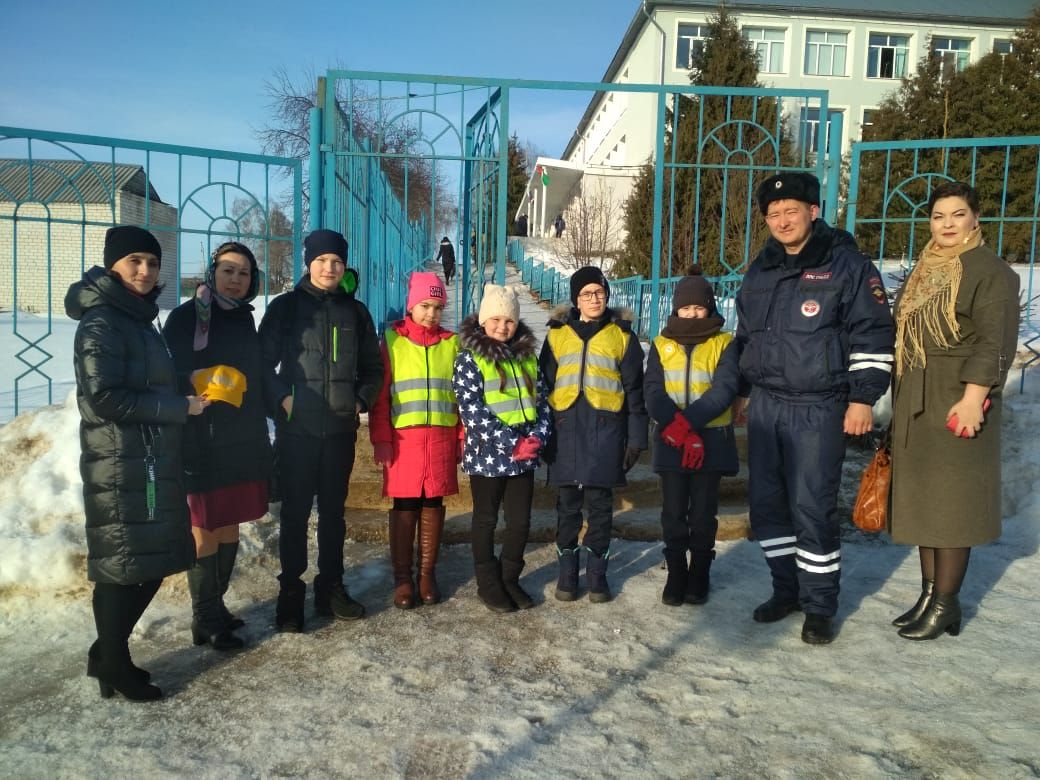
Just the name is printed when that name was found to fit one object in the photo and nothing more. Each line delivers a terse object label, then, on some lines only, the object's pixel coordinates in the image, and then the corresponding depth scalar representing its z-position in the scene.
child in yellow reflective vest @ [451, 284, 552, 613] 3.41
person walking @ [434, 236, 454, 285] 13.08
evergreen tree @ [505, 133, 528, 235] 40.47
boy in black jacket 3.22
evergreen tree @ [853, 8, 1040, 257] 16.53
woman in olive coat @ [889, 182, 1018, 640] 3.01
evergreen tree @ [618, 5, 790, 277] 9.77
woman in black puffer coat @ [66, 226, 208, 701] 2.54
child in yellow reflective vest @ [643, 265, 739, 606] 3.43
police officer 3.07
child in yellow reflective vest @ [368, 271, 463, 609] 3.42
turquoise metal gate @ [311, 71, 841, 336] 5.29
